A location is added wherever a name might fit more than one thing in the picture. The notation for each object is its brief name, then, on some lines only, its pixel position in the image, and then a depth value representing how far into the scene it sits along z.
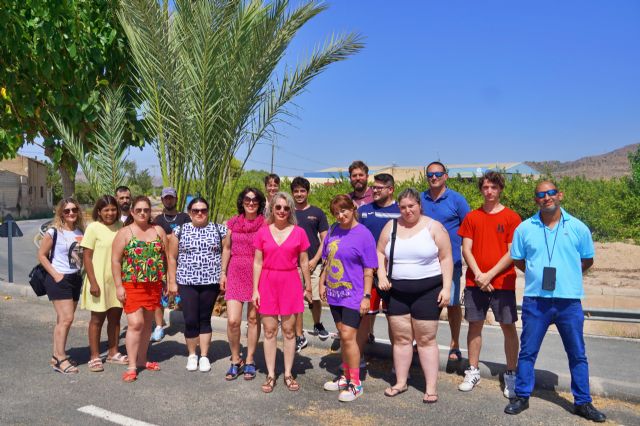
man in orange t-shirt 4.90
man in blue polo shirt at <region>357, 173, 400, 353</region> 5.39
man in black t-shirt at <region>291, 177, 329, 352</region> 6.12
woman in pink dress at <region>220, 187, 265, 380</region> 5.49
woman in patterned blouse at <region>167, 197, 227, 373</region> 5.53
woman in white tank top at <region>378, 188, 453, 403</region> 4.79
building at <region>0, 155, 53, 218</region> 55.62
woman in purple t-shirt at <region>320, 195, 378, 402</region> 4.92
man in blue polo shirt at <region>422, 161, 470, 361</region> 5.40
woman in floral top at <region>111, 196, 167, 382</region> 5.34
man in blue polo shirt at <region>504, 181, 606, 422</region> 4.47
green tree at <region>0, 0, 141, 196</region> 8.69
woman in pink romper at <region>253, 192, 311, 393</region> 5.04
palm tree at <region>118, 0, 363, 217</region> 7.74
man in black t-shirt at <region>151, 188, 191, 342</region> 6.71
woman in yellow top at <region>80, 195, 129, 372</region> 5.45
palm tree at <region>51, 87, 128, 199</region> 8.92
